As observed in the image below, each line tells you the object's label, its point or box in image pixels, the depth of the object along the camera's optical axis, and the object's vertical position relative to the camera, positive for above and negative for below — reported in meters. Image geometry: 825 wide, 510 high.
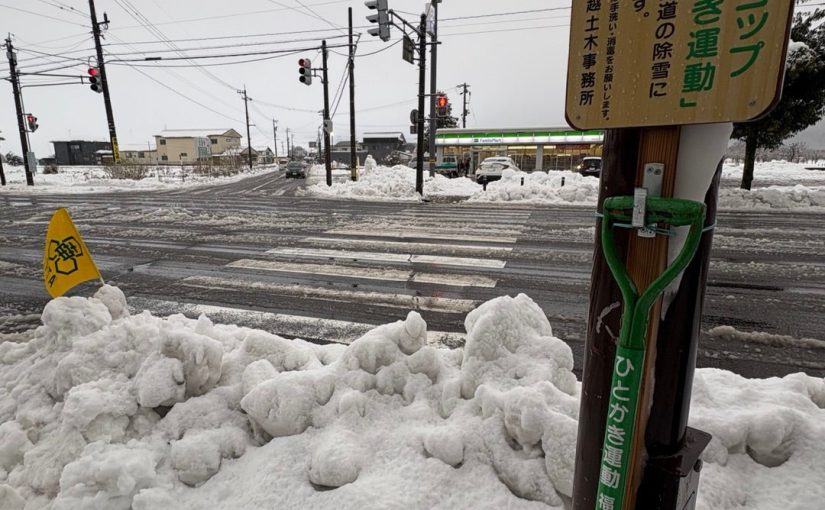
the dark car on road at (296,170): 38.53 +0.29
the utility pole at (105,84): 22.50 +4.50
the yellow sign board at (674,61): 1.12 +0.32
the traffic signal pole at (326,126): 23.14 +2.48
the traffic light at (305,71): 19.28 +4.52
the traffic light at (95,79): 22.11 +4.63
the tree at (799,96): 13.74 +2.67
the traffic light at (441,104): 19.70 +3.15
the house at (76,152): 76.62 +3.41
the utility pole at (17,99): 25.36 +4.23
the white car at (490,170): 28.17 +0.31
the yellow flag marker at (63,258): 3.66 -0.73
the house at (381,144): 76.00 +5.17
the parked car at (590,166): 26.72 +0.58
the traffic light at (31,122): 26.94 +3.00
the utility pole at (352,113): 22.22 +3.29
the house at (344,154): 72.62 +3.60
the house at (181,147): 83.44 +4.83
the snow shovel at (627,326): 1.24 -0.44
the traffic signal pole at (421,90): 17.27 +3.47
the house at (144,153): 84.89 +3.75
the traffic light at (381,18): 13.55 +4.84
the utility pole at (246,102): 58.75 +9.57
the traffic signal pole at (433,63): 18.50 +4.74
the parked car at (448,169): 34.72 +0.43
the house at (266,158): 104.86 +3.69
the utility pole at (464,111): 48.86 +7.23
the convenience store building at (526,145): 33.91 +2.38
